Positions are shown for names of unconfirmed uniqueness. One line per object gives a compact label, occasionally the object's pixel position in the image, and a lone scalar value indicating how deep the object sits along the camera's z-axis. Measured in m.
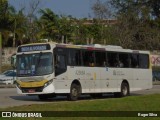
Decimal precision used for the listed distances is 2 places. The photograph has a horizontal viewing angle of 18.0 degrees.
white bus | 24.67
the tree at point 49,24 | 71.81
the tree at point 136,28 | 63.53
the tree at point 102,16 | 66.38
